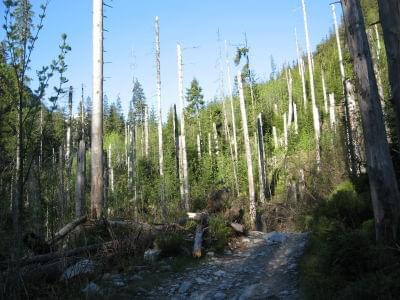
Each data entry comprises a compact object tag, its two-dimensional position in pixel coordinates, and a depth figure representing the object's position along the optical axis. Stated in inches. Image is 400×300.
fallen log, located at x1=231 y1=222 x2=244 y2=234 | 380.5
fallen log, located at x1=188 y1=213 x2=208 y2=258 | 312.0
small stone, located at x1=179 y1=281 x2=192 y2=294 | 256.7
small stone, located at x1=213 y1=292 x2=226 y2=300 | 240.8
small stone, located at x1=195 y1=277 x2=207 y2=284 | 268.1
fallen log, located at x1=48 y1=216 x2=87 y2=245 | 328.6
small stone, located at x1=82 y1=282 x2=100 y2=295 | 231.9
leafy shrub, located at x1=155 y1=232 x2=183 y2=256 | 317.4
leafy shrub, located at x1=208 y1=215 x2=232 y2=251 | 336.5
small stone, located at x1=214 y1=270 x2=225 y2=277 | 280.3
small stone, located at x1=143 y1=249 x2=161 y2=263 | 306.0
